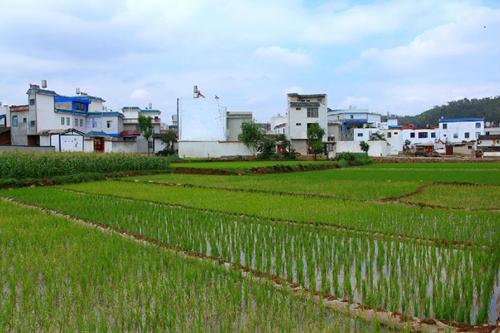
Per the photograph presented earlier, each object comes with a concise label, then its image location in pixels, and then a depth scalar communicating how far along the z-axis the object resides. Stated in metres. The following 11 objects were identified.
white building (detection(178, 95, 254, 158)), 47.72
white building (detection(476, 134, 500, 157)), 54.13
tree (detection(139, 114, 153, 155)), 51.41
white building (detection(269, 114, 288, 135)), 58.08
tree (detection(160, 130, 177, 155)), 53.84
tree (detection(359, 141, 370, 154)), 52.33
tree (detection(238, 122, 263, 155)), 46.91
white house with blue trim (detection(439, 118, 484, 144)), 66.12
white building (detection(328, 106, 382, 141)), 61.09
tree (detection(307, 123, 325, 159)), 46.69
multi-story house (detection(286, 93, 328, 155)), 52.44
